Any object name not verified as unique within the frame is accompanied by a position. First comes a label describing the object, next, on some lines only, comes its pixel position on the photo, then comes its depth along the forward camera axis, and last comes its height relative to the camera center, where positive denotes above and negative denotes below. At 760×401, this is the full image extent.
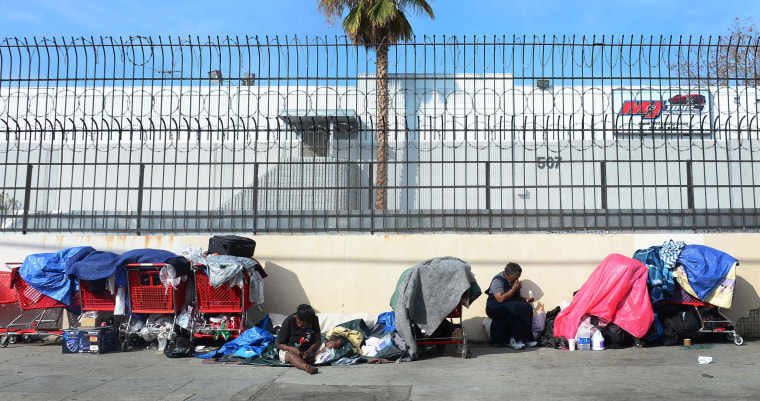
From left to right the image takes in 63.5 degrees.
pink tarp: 7.75 -0.82
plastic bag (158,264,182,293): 7.84 -0.55
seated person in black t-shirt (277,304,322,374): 6.85 -1.17
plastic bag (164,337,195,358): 7.56 -1.42
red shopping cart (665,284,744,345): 7.93 -1.06
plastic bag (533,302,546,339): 8.39 -1.20
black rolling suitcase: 8.36 -0.15
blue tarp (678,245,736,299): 7.73 -0.42
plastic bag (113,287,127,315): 8.08 -0.90
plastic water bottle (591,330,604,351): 7.82 -1.35
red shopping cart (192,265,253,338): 7.95 -0.91
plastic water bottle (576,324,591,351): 7.86 -1.32
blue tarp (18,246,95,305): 8.23 -0.53
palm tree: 15.43 +5.52
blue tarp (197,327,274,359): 7.34 -1.34
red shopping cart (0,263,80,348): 8.40 -0.96
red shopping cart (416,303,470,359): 7.44 -1.28
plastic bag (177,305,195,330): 7.96 -1.11
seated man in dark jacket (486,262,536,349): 8.00 -1.00
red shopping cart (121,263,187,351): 7.98 -0.79
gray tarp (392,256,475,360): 7.32 -0.73
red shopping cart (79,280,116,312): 8.23 -0.87
